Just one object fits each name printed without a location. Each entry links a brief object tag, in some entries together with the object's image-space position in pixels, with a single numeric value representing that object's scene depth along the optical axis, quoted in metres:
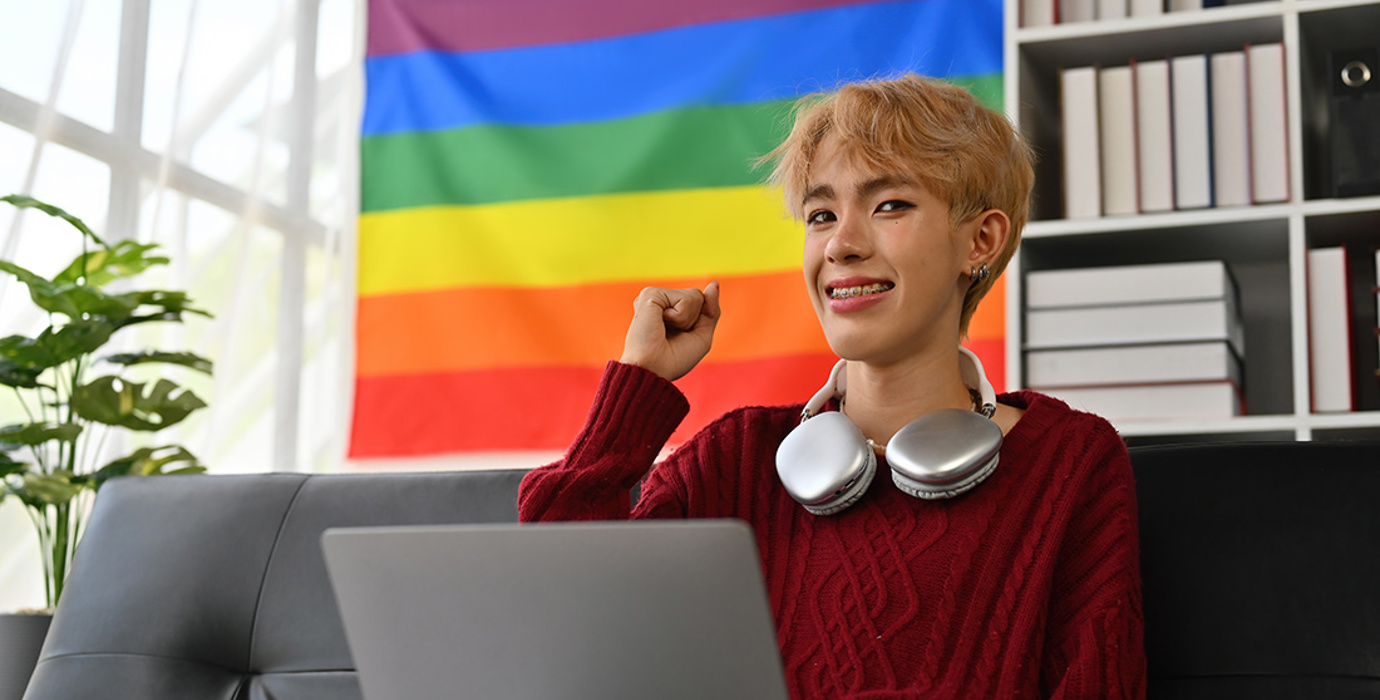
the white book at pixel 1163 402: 2.00
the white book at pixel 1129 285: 2.02
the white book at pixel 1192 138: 2.07
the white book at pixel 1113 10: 2.17
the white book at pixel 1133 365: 2.00
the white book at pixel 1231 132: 2.05
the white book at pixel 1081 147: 2.12
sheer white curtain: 2.17
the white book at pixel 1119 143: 2.11
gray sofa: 1.21
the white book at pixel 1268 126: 2.03
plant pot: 1.73
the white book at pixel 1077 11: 2.20
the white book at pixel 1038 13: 2.21
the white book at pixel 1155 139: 2.09
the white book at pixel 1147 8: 2.15
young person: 1.18
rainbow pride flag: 2.49
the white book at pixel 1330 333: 1.97
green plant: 1.90
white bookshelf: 2.00
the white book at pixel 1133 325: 2.01
